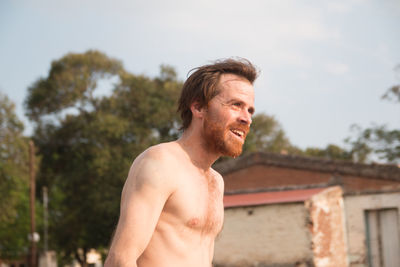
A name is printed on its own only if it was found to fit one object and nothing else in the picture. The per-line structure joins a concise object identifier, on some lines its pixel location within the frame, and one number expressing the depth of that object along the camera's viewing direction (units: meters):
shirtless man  2.17
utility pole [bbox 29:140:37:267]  25.75
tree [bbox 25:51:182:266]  33.09
